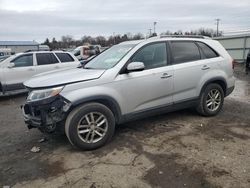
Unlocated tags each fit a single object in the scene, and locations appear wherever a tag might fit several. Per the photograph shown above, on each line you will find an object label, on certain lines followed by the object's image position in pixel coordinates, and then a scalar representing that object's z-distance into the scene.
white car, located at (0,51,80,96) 6.56
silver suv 2.92
